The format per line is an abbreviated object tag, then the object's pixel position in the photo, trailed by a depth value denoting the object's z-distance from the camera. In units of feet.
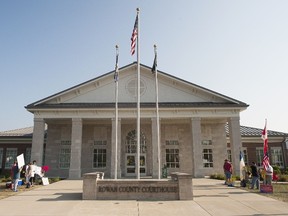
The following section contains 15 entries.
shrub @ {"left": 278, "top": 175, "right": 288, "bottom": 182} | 70.74
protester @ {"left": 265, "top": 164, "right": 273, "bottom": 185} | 51.96
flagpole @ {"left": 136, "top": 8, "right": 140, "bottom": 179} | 46.84
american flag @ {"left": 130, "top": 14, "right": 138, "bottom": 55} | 53.36
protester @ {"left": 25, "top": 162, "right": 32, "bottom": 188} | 55.62
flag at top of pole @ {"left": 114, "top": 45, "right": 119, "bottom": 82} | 59.31
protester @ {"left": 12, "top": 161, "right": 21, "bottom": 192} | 49.49
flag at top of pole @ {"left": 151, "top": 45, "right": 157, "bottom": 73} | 59.99
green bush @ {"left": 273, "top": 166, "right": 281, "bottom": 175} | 90.38
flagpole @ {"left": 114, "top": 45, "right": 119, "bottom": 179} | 59.31
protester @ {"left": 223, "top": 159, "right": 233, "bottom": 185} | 58.75
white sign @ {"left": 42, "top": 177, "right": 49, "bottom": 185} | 61.74
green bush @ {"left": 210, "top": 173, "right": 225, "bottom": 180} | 74.59
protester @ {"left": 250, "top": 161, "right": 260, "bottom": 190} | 52.27
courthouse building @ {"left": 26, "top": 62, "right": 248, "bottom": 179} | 81.35
